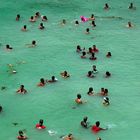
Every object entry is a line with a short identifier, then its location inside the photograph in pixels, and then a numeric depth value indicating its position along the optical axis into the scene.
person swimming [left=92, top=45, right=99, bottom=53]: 36.65
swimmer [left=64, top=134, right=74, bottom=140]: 25.78
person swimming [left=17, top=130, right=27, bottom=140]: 25.69
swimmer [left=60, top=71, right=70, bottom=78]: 32.67
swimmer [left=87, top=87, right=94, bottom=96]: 30.28
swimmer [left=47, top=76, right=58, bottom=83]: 32.08
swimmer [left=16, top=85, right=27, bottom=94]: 30.41
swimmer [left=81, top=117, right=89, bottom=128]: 26.88
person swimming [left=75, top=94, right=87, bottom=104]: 29.40
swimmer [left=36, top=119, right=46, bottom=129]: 26.73
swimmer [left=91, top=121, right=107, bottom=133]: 26.62
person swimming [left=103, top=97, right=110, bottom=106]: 29.16
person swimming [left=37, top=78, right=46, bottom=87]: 31.52
